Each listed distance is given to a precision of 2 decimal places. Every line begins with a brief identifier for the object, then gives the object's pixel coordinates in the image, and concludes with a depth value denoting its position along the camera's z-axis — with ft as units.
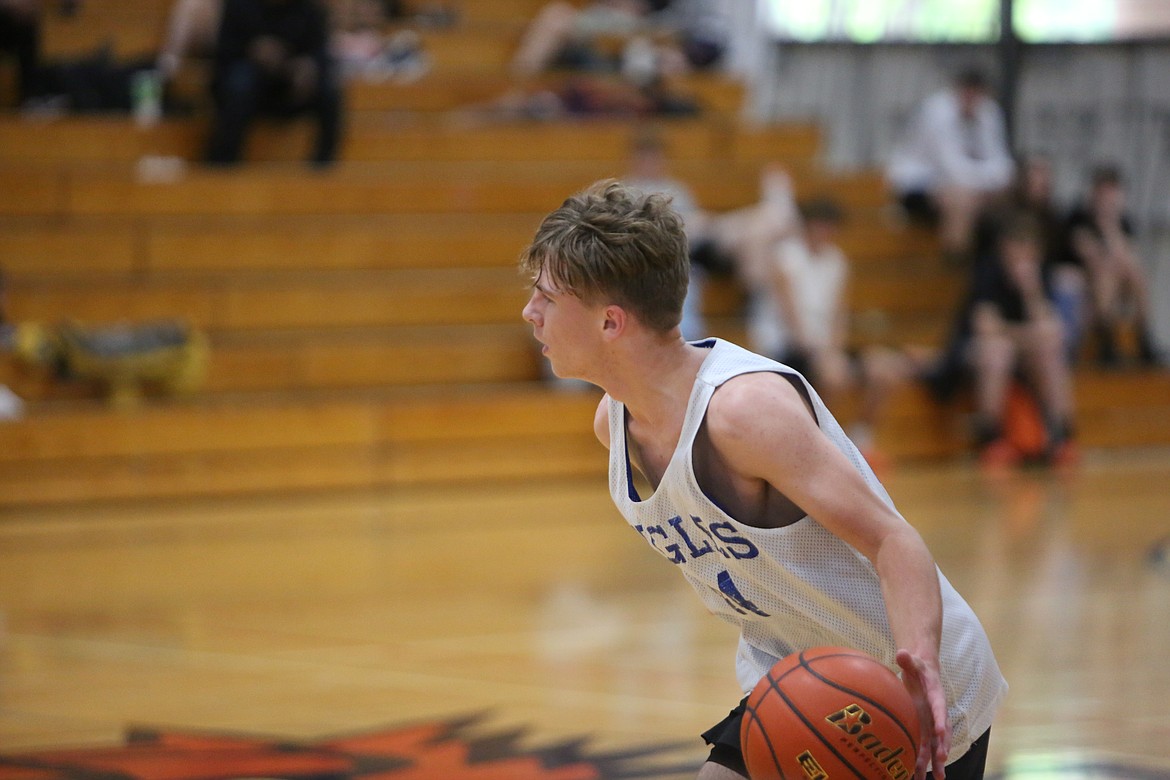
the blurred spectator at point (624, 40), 75.56
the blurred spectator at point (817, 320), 60.34
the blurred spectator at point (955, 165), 70.33
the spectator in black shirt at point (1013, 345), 62.80
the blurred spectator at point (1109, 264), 68.95
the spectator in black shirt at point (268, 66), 63.05
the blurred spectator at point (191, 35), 66.80
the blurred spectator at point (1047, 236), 66.28
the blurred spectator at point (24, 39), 63.16
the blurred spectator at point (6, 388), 50.26
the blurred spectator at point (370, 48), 73.20
